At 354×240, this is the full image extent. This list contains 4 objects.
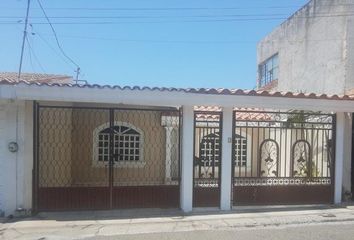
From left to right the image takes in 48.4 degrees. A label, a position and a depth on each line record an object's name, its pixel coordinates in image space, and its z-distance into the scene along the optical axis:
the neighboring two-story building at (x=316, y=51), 12.80
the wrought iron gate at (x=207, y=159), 9.54
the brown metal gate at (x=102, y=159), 9.21
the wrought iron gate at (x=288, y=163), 9.82
